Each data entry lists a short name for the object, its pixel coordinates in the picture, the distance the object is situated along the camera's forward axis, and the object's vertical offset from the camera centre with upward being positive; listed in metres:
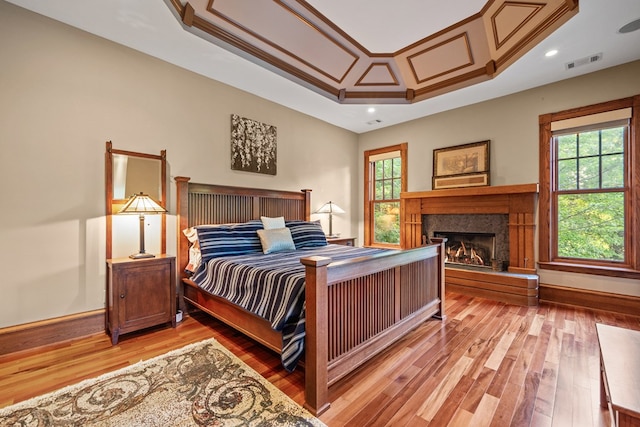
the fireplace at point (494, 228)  3.55 -0.23
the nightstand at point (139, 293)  2.39 -0.75
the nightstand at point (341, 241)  4.38 -0.46
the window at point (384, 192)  5.20 +0.41
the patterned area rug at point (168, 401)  1.49 -1.13
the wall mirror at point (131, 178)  2.68 +0.35
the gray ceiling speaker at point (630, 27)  2.43 +1.70
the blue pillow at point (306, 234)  3.58 -0.30
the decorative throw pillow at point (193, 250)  2.95 -0.42
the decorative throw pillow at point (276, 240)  3.14 -0.33
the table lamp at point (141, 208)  2.52 +0.04
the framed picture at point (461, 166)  4.10 +0.75
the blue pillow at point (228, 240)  2.83 -0.30
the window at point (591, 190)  3.12 +0.29
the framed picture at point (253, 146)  3.64 +0.94
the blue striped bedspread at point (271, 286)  1.75 -0.59
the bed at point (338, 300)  1.60 -0.70
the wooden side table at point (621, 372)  1.00 -0.71
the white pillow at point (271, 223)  3.48 -0.14
